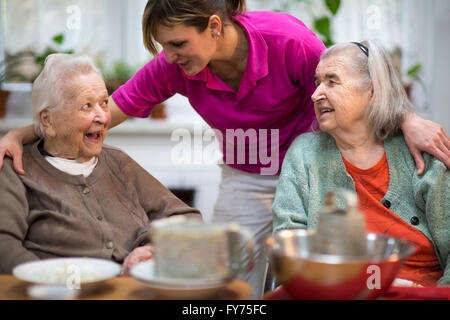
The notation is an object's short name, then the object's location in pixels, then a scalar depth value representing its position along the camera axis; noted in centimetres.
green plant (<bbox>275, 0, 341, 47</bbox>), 285
